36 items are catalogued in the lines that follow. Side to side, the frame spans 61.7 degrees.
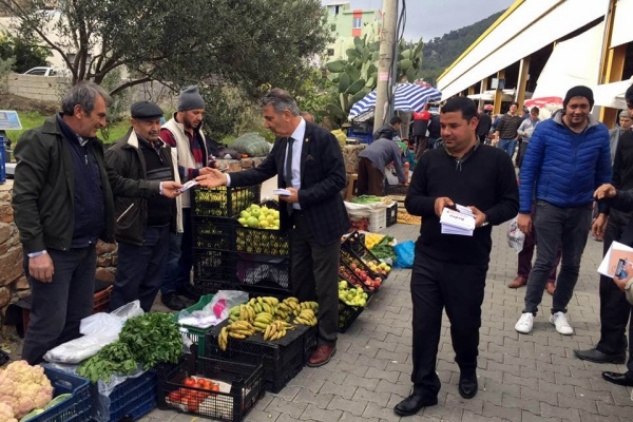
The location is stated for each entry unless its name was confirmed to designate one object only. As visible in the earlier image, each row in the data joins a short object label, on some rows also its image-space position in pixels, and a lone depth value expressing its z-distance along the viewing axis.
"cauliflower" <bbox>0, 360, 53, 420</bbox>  3.04
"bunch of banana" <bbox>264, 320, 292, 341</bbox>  4.06
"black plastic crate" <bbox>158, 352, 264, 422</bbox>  3.59
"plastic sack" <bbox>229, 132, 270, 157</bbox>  9.48
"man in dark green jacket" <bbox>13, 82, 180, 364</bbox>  3.27
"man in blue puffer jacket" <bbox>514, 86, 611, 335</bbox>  4.64
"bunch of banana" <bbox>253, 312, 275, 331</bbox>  4.23
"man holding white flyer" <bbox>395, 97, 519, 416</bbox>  3.44
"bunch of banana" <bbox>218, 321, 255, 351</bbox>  4.09
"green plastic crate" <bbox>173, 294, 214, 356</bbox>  4.27
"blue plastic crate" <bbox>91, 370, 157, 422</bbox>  3.41
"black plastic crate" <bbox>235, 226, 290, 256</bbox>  5.03
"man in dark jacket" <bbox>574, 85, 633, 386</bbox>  4.50
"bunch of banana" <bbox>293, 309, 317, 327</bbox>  4.41
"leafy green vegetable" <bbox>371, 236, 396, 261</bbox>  7.27
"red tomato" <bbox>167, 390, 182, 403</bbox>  3.72
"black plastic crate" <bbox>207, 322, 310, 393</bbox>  3.97
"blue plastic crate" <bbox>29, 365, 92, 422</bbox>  3.11
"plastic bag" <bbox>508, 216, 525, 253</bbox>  6.14
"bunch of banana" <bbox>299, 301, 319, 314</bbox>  4.61
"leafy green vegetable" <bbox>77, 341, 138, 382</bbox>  3.37
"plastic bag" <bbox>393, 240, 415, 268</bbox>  7.27
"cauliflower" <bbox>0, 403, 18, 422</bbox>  2.87
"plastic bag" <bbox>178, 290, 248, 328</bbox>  4.47
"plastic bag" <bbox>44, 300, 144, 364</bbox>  3.46
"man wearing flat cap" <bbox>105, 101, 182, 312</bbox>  4.38
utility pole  10.18
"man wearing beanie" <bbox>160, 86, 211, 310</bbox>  5.15
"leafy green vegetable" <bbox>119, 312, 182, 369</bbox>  3.61
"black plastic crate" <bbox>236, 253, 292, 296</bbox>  5.07
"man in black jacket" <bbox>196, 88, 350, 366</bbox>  4.14
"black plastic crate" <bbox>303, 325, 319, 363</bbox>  4.40
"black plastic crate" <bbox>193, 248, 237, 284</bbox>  5.30
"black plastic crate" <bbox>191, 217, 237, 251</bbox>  5.22
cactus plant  18.64
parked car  24.89
